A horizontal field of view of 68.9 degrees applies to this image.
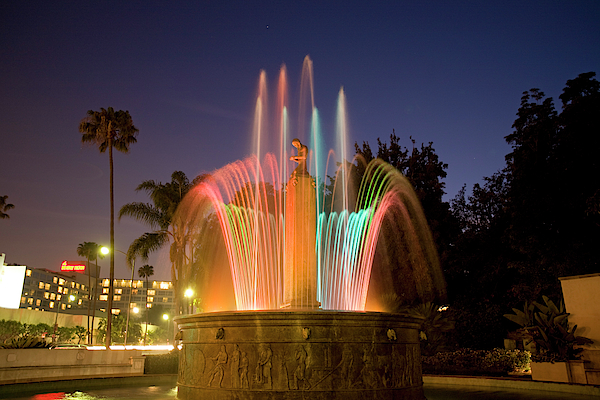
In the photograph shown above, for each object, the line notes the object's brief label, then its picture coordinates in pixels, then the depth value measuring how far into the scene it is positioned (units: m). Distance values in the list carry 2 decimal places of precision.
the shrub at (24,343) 15.96
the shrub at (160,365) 19.11
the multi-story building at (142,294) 162.95
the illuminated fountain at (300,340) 8.55
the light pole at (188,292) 34.66
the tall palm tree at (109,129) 30.94
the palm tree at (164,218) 32.12
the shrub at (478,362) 17.83
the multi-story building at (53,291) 114.94
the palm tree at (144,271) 88.88
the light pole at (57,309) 59.64
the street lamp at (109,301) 25.02
